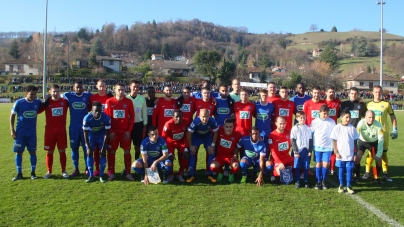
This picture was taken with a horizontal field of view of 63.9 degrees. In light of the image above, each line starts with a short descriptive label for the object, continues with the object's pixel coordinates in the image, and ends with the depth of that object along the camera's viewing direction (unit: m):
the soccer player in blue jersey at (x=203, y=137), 6.00
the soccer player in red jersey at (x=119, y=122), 6.09
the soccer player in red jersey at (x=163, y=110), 6.54
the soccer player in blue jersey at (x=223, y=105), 6.59
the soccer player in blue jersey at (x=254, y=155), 5.86
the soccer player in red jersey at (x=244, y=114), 6.47
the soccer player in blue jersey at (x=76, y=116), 6.16
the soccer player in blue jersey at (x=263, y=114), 6.50
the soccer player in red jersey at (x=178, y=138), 6.17
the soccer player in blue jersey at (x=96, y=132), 5.76
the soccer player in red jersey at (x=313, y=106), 6.43
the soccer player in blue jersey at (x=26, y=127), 5.95
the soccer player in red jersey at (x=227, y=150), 6.02
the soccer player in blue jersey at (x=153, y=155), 5.75
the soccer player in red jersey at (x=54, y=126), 6.10
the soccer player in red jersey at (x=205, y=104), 6.52
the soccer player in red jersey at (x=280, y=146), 6.00
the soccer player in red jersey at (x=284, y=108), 6.72
